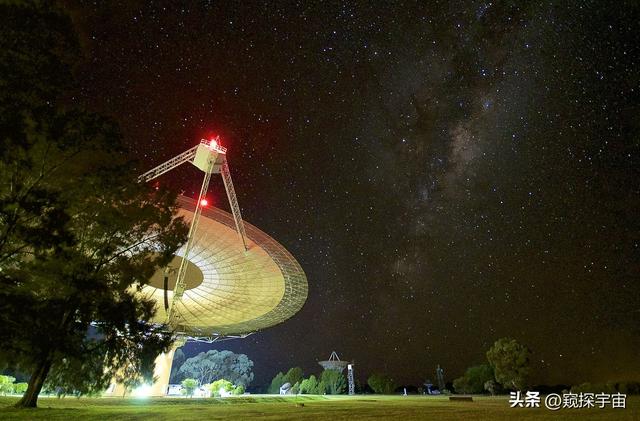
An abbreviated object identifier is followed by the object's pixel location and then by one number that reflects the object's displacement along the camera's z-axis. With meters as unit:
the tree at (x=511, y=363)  51.56
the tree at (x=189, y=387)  43.72
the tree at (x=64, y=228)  8.98
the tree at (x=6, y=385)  31.66
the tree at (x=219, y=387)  45.38
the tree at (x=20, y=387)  34.47
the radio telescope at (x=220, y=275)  34.50
